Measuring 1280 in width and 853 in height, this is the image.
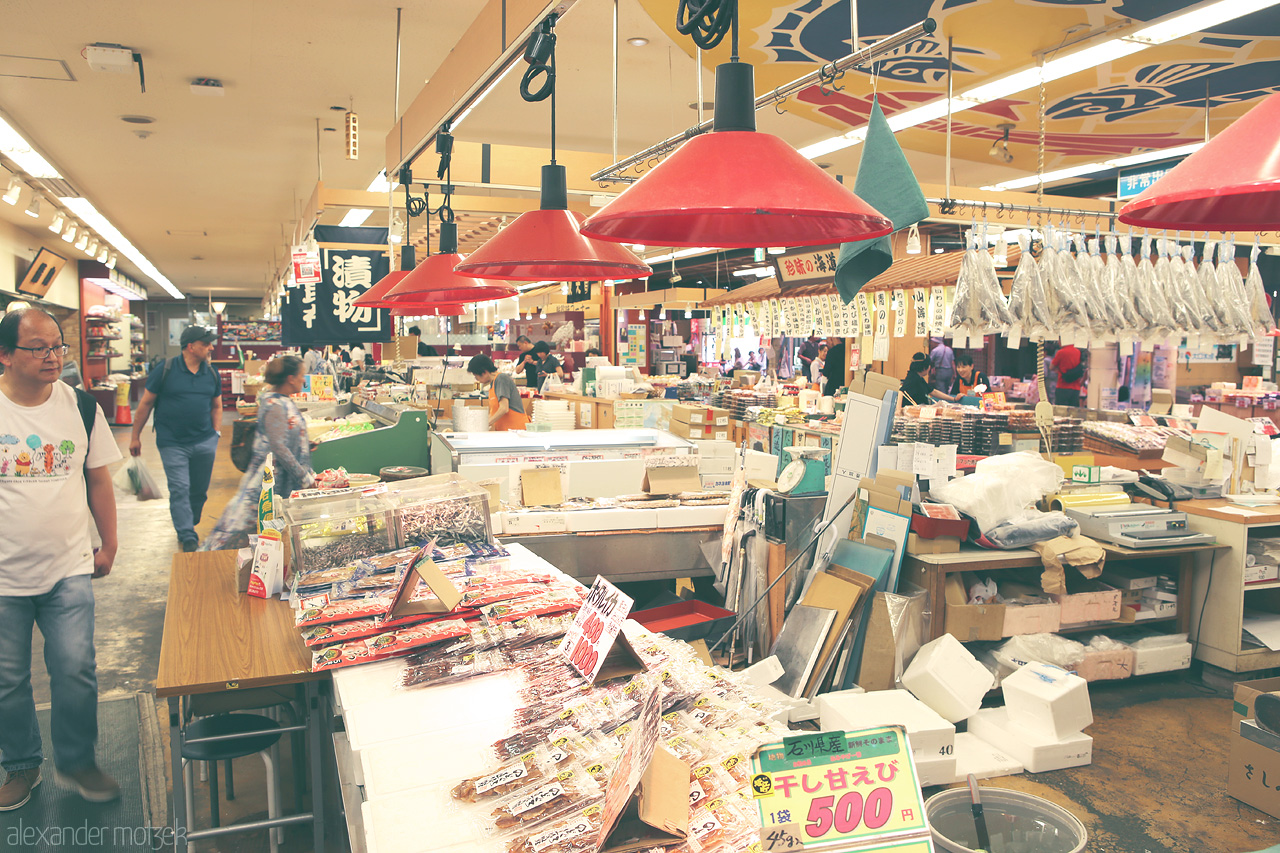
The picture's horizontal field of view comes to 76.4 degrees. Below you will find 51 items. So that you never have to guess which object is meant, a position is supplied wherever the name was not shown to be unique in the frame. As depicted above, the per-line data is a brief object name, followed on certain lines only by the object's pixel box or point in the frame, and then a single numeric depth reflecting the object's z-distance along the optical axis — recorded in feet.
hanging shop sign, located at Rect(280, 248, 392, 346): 27.02
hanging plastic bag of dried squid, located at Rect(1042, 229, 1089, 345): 16.93
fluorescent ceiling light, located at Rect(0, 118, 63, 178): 25.83
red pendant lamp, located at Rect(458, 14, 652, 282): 7.20
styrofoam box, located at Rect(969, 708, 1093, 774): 11.33
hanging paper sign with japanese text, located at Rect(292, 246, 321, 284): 26.27
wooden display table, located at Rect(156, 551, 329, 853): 7.43
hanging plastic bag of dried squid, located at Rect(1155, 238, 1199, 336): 18.07
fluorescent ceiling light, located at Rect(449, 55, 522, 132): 9.89
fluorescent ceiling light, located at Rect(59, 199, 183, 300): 39.70
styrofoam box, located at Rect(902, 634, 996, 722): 11.77
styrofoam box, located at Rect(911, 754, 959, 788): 10.53
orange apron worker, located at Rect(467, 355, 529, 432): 24.99
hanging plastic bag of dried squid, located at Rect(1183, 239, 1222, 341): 18.38
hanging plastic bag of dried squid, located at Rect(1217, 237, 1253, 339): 18.66
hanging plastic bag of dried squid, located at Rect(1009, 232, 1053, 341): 16.88
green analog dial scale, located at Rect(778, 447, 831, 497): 13.69
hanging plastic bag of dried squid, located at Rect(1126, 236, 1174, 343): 17.71
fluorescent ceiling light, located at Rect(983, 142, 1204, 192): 24.31
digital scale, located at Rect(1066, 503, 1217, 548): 13.69
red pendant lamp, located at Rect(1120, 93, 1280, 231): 4.70
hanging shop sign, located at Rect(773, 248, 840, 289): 30.55
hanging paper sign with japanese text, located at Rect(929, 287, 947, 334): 24.23
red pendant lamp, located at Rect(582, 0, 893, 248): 4.14
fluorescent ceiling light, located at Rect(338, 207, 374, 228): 36.50
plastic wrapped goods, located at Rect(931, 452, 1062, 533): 13.62
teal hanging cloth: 6.04
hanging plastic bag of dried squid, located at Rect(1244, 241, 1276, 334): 19.15
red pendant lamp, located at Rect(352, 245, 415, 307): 12.32
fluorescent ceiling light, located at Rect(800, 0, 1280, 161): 12.51
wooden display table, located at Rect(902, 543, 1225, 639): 12.82
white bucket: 8.21
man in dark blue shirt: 20.10
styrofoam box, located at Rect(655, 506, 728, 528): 13.64
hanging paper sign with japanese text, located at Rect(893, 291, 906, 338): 25.72
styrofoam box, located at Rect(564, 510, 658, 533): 13.23
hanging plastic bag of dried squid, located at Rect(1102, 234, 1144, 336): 17.43
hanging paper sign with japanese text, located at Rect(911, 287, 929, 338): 24.82
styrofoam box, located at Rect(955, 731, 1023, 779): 11.22
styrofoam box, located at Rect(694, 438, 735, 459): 17.08
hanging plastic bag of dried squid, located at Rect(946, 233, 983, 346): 17.02
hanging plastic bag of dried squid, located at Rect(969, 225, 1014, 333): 16.89
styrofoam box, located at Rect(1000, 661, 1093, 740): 11.42
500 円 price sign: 4.91
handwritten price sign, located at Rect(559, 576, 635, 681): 6.72
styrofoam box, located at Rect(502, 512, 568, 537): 12.87
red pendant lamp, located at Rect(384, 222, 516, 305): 10.19
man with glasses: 9.48
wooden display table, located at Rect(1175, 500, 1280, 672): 13.94
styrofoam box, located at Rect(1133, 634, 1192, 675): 13.93
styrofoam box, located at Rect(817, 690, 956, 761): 10.59
